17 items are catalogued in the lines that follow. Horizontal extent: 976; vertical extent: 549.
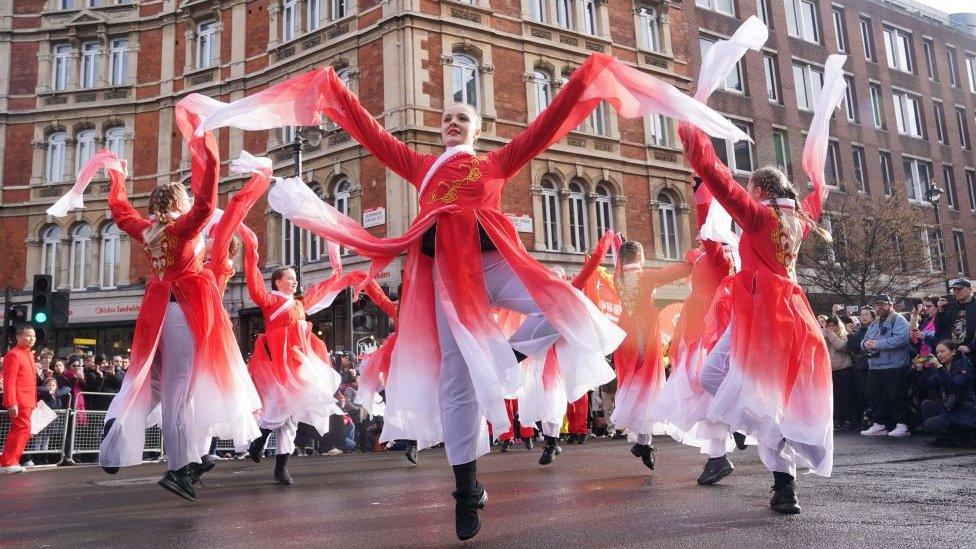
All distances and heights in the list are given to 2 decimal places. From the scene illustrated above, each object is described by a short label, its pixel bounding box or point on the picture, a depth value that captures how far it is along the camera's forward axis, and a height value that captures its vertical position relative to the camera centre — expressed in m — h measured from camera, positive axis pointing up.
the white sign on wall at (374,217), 22.31 +4.89
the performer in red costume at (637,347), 7.34 +0.28
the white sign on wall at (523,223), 23.15 +4.70
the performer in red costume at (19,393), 10.48 +0.14
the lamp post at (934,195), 23.05 +4.93
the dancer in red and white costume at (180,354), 5.31 +0.30
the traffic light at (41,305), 12.79 +1.62
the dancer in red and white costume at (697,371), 5.61 +0.01
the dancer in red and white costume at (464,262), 4.03 +0.67
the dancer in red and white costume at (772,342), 4.41 +0.15
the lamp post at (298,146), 14.84 +4.75
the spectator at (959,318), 9.81 +0.55
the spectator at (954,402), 8.80 -0.49
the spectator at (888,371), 10.95 -0.11
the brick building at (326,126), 23.44 +9.37
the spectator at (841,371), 12.40 -0.10
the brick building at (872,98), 30.06 +11.52
